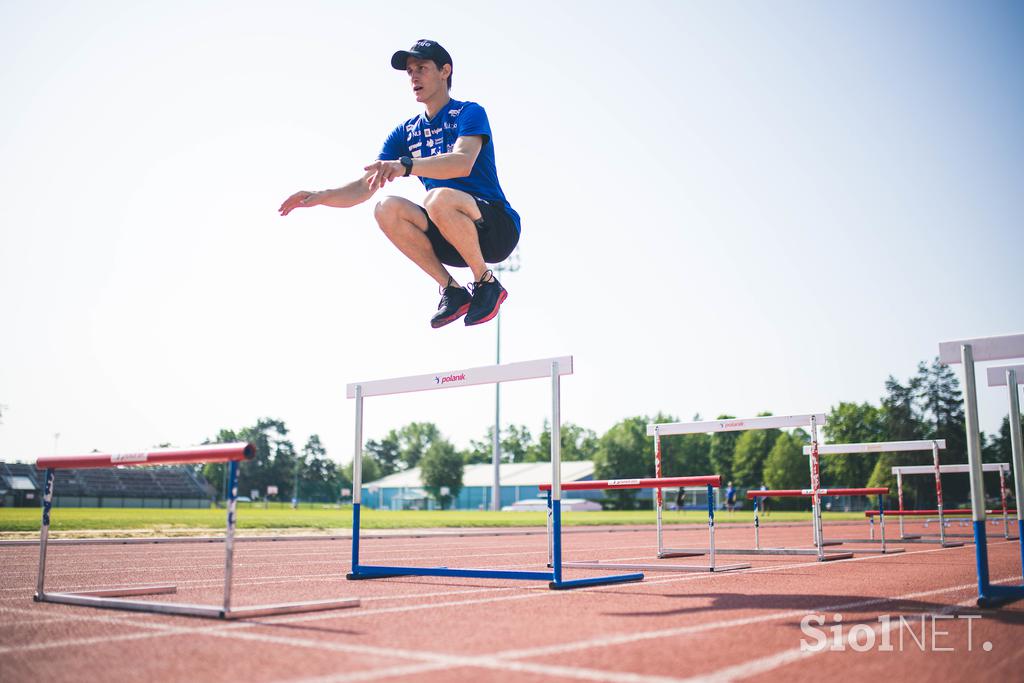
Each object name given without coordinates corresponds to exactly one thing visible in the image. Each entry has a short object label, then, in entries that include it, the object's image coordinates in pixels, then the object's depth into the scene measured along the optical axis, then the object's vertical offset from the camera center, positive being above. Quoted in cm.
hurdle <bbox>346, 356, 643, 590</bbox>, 725 +42
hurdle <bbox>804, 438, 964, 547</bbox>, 1396 +11
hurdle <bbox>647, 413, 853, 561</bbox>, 1176 +38
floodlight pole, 4831 +207
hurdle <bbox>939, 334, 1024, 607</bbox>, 580 +16
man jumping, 587 +190
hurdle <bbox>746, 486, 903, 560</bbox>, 1248 -66
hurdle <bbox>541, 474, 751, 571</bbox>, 923 -40
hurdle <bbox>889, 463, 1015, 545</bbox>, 1516 -37
